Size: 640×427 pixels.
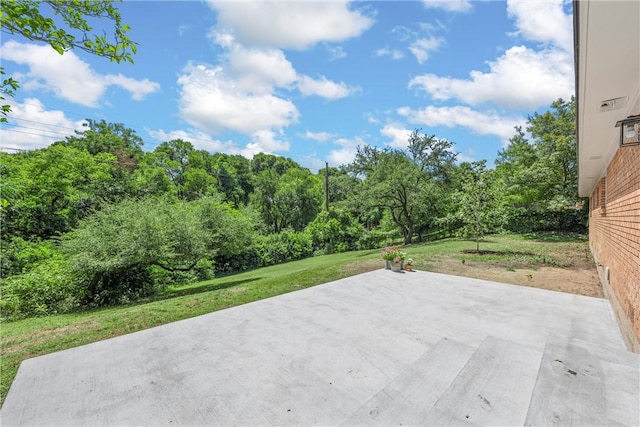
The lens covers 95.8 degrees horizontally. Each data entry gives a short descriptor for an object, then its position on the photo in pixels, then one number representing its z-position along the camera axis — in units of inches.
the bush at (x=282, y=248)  738.8
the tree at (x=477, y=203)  473.1
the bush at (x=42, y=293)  291.3
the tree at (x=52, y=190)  608.1
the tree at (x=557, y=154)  613.3
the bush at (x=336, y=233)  852.6
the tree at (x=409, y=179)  655.8
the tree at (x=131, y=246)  310.5
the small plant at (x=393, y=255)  330.6
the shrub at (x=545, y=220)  714.5
